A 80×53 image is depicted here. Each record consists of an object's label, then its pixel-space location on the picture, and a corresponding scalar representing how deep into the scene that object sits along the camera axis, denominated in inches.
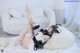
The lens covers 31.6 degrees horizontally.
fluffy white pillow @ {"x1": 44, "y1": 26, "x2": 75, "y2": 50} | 78.2
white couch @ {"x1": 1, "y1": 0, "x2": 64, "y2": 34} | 124.0
